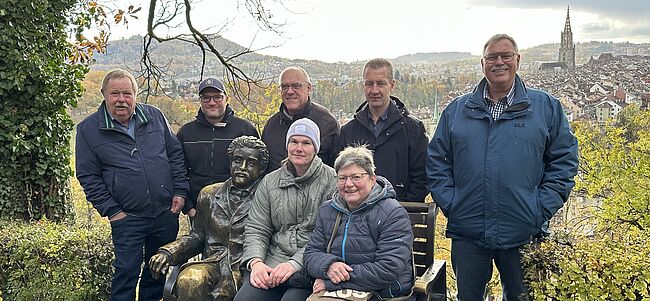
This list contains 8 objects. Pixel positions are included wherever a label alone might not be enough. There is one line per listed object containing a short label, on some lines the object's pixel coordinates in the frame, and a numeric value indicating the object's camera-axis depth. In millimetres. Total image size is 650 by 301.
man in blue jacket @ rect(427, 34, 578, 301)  3086
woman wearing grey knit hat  3352
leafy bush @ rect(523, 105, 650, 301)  2967
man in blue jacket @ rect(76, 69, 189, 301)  3859
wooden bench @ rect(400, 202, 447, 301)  3572
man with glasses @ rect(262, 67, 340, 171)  4082
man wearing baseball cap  4207
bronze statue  3537
